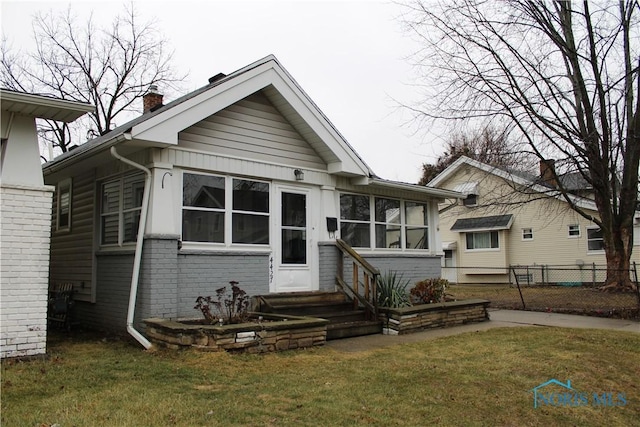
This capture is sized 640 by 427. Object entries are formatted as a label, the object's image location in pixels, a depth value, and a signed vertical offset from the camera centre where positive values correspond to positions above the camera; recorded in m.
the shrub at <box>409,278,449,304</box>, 11.19 -0.61
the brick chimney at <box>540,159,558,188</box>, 15.80 +3.00
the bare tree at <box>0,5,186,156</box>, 24.43 +9.63
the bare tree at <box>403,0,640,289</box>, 14.55 +4.78
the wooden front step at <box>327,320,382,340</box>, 8.84 -1.16
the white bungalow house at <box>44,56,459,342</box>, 8.41 +1.19
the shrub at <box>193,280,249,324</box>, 7.93 -0.73
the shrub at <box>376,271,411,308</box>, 10.27 -0.64
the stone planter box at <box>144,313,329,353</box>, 7.05 -1.00
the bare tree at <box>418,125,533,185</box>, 15.67 +3.50
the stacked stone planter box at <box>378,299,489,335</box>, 9.59 -1.05
